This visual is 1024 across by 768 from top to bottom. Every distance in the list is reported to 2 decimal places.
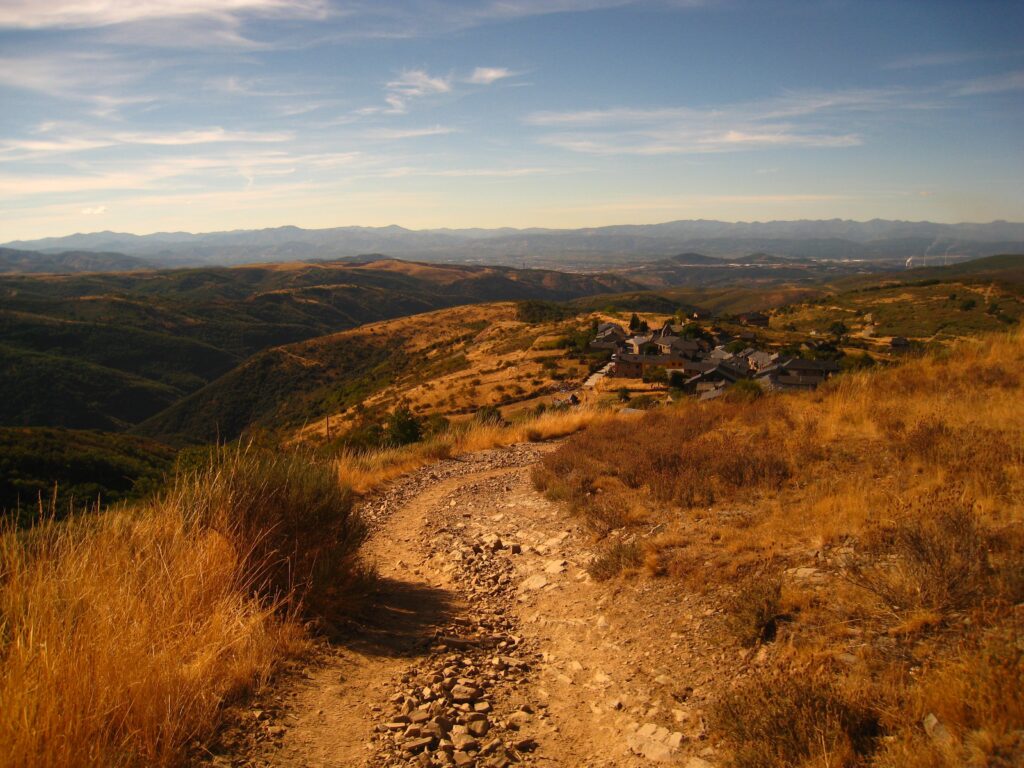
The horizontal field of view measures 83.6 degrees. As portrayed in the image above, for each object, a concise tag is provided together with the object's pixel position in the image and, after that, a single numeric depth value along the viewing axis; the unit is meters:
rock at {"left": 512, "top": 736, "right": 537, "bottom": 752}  3.39
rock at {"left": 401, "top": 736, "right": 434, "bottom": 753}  3.30
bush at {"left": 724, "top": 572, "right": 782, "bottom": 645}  3.92
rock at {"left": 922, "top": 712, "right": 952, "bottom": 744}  2.50
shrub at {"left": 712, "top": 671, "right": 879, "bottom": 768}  2.70
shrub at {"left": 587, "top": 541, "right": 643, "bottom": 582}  5.47
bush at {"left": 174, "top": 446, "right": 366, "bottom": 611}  4.83
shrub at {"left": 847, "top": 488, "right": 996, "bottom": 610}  3.51
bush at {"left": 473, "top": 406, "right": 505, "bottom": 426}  16.51
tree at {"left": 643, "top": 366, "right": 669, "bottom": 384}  40.55
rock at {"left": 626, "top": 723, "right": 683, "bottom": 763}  3.14
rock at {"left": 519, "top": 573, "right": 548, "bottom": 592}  5.83
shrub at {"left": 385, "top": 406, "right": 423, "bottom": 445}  23.79
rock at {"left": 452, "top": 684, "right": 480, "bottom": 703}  3.86
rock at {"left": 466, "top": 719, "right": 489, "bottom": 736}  3.49
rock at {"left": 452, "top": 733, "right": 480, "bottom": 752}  3.34
